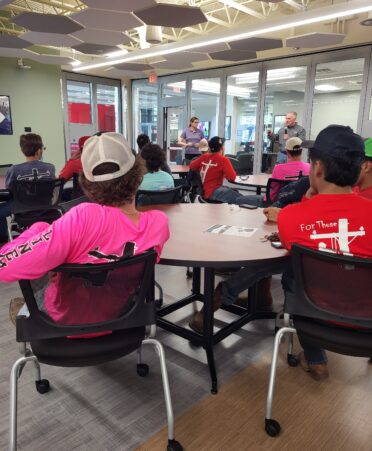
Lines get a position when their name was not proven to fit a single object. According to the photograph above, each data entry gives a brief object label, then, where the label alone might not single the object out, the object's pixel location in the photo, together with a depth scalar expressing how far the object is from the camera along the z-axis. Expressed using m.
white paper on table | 1.88
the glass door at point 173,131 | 10.46
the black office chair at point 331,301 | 1.23
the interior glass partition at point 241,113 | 8.77
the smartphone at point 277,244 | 1.64
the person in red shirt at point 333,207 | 1.35
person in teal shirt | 3.08
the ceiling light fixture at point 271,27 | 4.33
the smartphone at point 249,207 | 2.59
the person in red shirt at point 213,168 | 4.07
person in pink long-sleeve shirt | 1.10
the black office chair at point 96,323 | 1.16
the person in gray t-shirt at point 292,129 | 6.37
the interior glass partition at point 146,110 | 11.12
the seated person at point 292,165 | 3.50
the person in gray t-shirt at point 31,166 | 3.45
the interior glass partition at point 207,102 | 9.47
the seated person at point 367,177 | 1.95
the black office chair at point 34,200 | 3.20
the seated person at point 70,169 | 3.83
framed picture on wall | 8.31
